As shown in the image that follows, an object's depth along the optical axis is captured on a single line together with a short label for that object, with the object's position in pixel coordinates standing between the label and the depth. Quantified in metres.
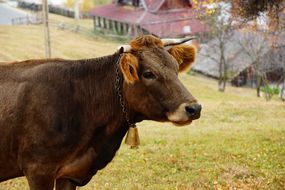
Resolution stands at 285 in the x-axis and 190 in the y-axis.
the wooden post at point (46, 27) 29.21
